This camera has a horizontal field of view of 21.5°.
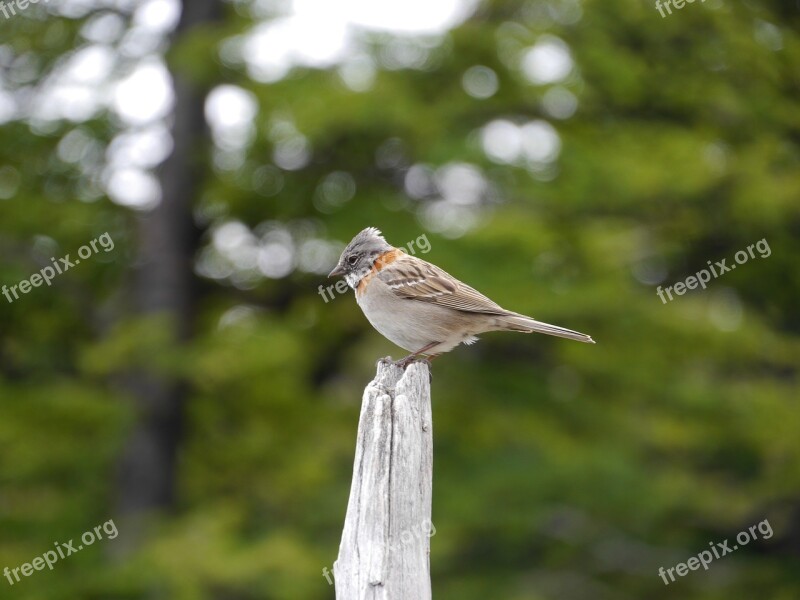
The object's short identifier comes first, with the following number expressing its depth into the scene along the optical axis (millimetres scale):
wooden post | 7934
